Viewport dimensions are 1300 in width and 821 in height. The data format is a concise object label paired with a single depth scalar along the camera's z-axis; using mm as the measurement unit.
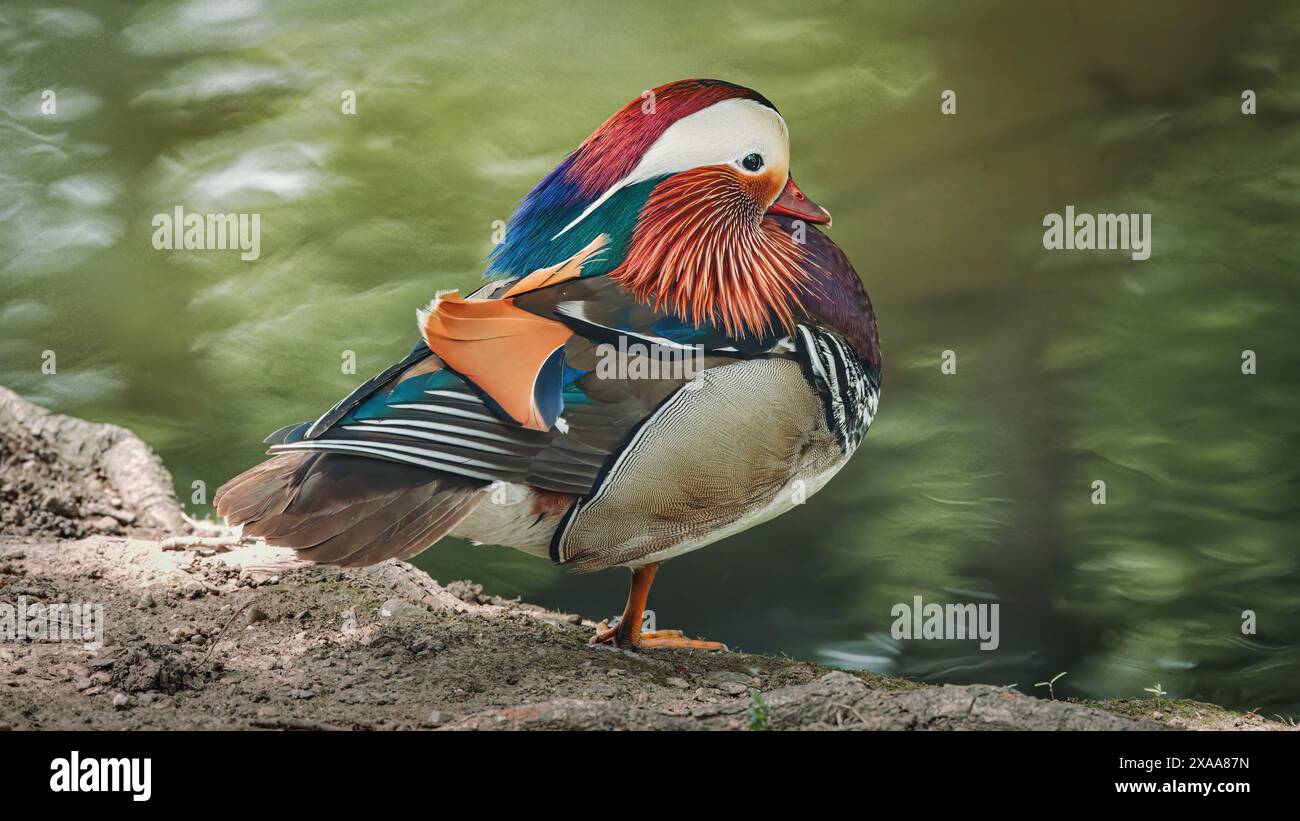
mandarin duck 2250
